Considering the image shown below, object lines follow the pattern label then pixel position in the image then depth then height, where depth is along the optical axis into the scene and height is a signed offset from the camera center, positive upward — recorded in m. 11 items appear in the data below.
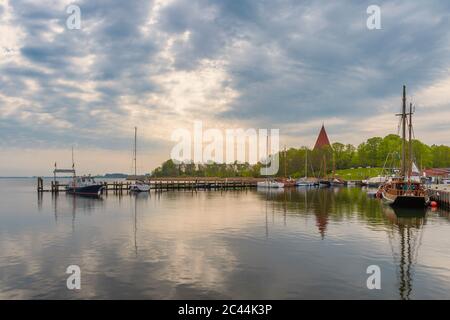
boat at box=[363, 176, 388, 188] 136.12 -6.10
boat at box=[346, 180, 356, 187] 153.05 -7.27
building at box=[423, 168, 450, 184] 139.88 -3.72
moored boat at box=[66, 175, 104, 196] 91.88 -4.84
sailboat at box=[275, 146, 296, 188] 138.25 -6.15
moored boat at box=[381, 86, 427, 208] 54.31 -4.06
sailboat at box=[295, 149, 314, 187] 142.50 -6.50
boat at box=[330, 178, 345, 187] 155.55 -7.20
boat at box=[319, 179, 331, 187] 152.18 -7.01
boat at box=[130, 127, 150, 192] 102.94 -5.54
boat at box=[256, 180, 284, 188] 130.75 -6.36
